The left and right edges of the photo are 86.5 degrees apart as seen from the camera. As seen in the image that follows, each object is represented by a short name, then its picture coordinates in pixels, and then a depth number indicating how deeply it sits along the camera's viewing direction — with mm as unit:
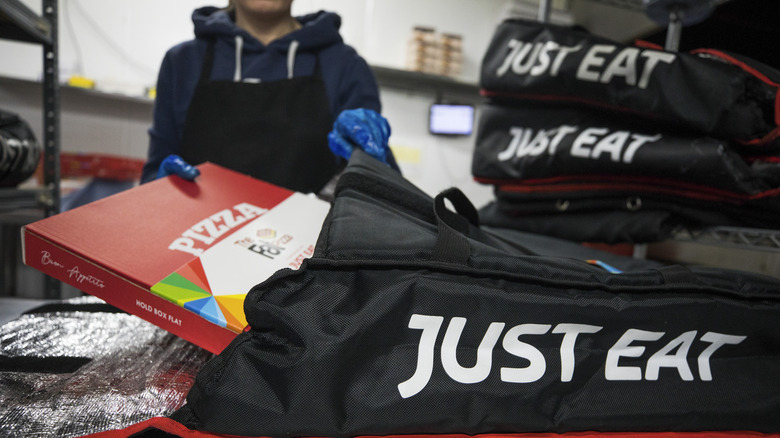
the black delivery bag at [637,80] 615
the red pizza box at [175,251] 349
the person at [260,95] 885
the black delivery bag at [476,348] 304
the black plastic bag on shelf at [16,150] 841
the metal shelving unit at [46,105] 847
